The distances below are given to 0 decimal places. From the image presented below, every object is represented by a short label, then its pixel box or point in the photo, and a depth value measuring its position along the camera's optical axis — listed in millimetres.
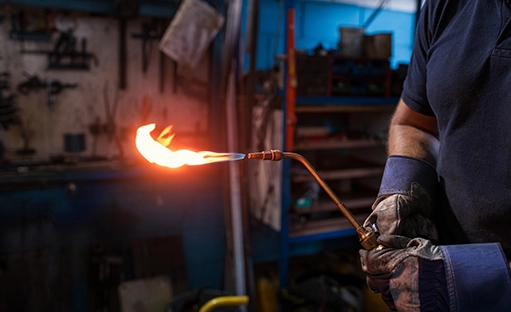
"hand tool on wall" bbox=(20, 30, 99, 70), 3082
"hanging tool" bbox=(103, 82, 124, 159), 3289
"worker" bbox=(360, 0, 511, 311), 850
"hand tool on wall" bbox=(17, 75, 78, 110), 3037
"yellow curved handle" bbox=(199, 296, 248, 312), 2447
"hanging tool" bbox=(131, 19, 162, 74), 3289
